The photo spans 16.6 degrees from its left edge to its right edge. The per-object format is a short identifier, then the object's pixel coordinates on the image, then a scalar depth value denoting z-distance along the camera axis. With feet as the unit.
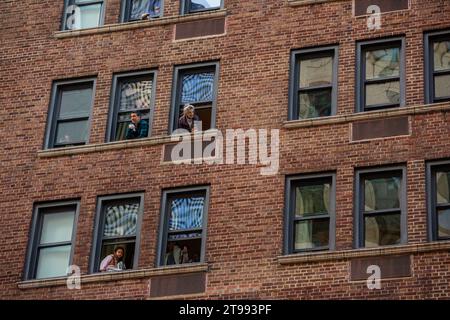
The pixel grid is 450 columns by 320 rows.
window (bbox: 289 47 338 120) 123.13
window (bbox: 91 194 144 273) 122.83
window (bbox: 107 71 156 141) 127.95
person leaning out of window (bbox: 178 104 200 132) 125.70
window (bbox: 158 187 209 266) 120.88
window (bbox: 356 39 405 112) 121.70
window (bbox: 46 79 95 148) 129.29
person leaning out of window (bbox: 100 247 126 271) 121.90
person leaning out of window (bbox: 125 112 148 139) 126.82
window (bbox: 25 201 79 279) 124.47
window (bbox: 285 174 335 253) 117.70
